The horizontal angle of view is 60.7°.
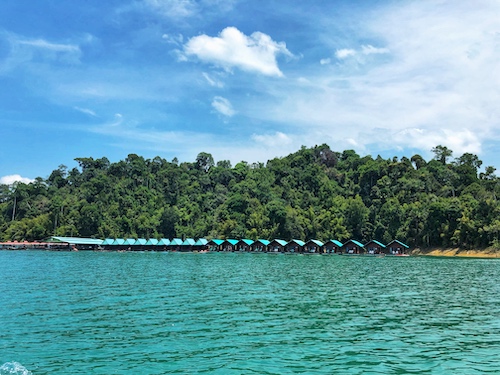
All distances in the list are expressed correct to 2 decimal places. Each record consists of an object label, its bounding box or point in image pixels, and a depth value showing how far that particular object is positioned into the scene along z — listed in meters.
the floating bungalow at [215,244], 117.44
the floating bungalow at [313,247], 108.88
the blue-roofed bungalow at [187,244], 118.25
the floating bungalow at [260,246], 112.94
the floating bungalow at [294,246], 109.88
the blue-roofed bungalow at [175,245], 119.79
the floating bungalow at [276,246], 110.56
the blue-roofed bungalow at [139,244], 120.81
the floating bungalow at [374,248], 102.75
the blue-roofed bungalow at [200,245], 118.01
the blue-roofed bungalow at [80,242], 116.62
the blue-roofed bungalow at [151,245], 120.77
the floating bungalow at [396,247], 100.39
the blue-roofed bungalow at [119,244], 121.96
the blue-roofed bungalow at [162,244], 120.32
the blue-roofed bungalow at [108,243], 122.54
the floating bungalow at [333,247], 106.97
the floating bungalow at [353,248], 104.94
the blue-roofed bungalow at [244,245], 115.69
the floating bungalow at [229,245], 116.31
